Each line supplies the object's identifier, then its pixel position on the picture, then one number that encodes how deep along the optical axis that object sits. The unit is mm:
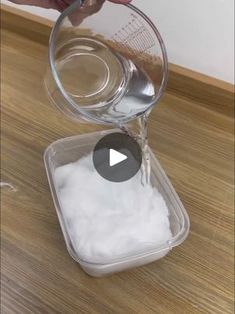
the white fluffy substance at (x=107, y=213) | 497
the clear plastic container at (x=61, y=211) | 488
